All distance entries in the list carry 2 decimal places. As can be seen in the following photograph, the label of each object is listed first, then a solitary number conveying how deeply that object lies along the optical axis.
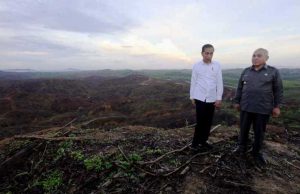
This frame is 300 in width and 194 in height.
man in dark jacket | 2.39
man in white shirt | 2.50
